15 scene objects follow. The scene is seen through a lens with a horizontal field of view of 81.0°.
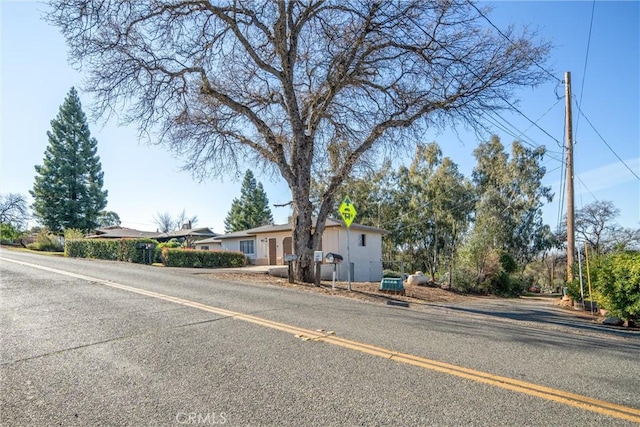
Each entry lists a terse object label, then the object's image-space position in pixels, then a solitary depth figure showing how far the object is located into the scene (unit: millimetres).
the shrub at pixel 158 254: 23316
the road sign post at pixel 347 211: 11383
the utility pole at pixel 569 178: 14688
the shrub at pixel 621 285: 8539
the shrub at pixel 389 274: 24623
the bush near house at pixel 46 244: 34375
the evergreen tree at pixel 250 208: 59688
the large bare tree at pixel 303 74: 11297
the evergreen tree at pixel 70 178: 37403
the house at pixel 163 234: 41031
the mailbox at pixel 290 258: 12594
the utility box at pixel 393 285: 13094
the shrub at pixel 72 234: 28656
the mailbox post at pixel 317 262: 12203
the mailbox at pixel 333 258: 11922
